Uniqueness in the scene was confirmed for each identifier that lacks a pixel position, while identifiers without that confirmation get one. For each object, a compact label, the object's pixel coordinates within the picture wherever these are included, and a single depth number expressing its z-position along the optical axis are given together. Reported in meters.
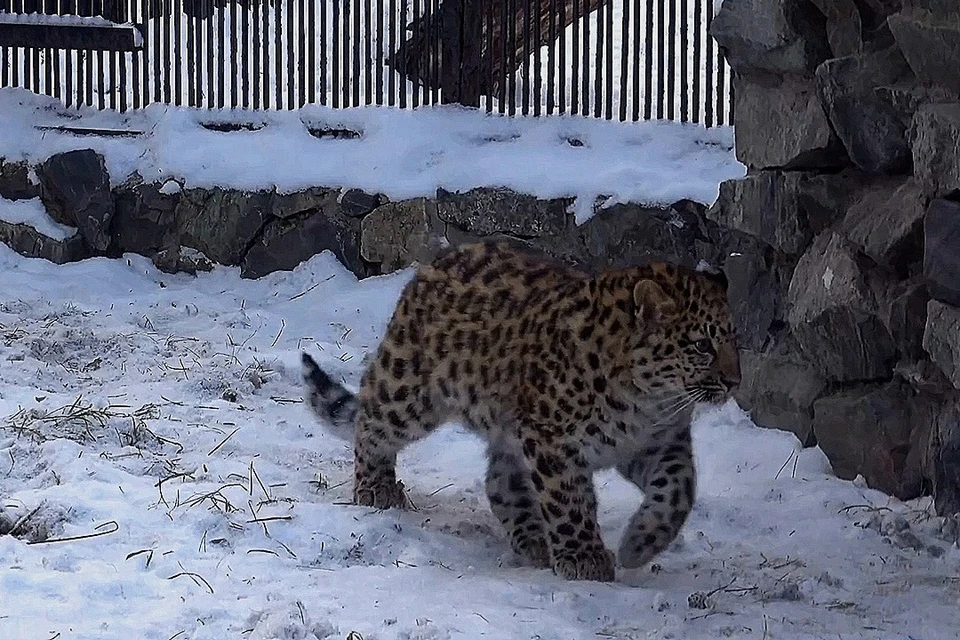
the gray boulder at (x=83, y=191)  9.80
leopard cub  5.02
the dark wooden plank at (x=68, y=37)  10.18
